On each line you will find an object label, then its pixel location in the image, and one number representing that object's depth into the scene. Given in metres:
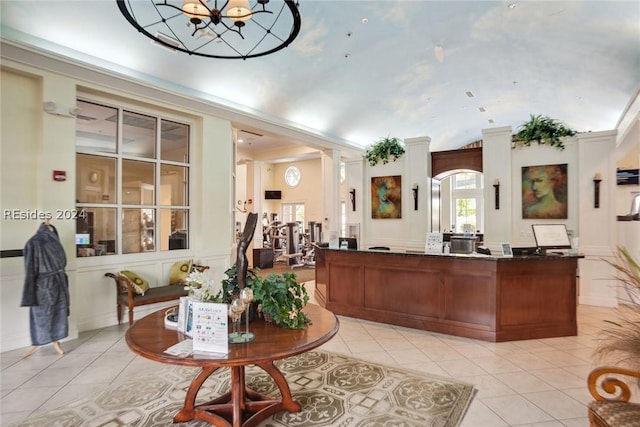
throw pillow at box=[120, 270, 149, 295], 4.21
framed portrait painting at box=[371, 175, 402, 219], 7.20
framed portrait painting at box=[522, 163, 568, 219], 5.64
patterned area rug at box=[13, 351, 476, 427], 2.34
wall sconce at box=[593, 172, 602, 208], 5.30
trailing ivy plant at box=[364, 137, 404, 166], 7.10
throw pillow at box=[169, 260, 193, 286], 4.94
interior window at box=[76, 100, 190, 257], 4.35
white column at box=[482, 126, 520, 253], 5.96
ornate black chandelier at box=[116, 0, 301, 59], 3.76
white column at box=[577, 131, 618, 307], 5.27
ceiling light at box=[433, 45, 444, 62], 5.14
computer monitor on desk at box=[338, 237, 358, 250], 5.05
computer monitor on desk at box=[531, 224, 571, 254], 4.28
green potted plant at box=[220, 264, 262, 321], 2.30
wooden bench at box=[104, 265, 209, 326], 4.16
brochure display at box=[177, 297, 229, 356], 1.85
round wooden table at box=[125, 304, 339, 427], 1.79
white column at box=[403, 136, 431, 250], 6.79
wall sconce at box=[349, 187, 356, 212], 7.73
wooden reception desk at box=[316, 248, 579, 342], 3.87
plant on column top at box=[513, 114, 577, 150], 5.59
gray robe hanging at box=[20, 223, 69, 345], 3.32
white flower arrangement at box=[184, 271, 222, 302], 2.19
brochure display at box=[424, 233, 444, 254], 4.36
